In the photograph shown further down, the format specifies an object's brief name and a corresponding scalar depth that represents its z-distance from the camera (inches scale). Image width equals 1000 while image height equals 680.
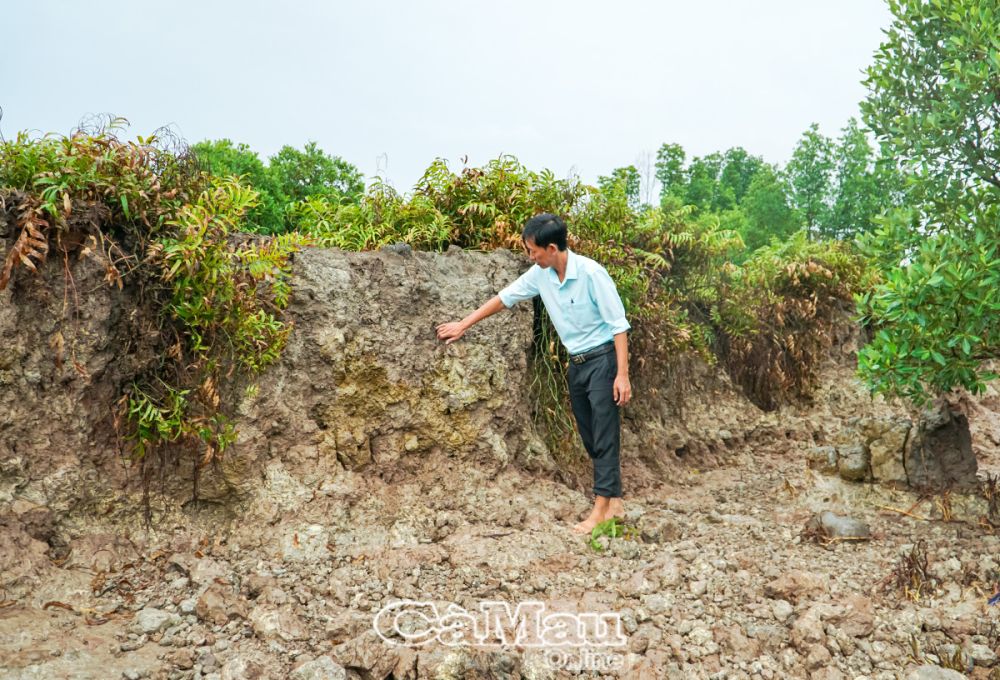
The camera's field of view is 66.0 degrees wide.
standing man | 201.3
